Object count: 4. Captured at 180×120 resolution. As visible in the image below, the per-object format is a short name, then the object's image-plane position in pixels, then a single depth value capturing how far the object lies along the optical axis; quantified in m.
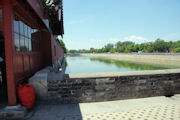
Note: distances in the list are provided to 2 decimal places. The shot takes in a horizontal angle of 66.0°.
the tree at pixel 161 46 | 61.78
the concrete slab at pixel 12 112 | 3.36
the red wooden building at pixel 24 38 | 3.47
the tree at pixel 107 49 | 139.50
